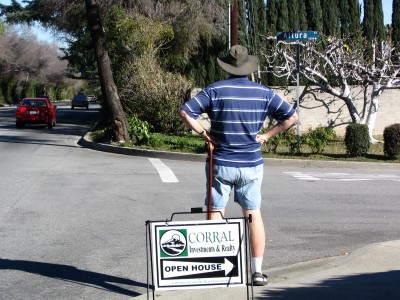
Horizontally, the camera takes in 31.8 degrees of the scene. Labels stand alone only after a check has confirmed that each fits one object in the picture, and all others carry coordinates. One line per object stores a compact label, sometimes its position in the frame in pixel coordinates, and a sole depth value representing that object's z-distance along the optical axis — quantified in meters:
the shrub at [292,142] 19.83
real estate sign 5.26
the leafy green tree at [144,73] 25.75
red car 34.03
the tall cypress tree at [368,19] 31.97
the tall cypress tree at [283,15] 31.95
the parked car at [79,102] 67.31
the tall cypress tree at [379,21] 31.80
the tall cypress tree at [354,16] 31.66
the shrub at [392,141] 18.56
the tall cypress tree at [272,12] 32.09
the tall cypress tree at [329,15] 31.52
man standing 5.88
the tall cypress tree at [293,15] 31.80
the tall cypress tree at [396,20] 31.73
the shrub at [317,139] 19.72
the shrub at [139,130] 22.86
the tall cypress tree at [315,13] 31.67
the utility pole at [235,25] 22.19
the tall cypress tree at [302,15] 31.98
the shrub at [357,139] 19.00
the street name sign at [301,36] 18.78
